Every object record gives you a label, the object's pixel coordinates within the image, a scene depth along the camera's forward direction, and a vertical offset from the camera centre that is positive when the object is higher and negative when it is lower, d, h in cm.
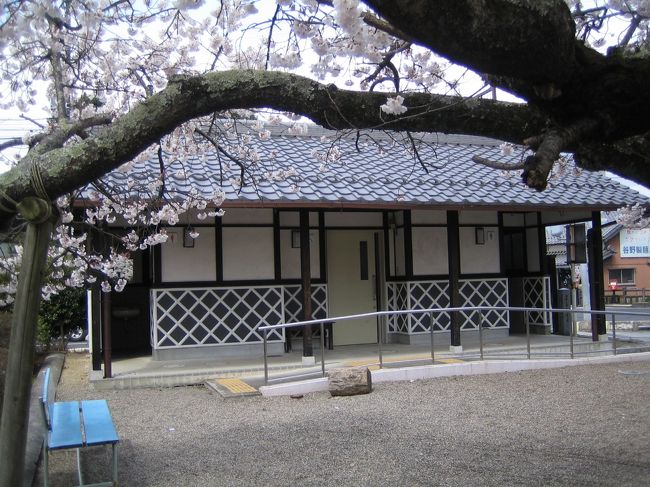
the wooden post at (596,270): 1312 +8
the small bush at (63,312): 1384 -55
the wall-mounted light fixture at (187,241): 1115 +74
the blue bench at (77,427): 462 -109
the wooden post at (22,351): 373 -36
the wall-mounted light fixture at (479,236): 1332 +83
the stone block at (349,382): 846 -133
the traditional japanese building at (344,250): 1097 +57
